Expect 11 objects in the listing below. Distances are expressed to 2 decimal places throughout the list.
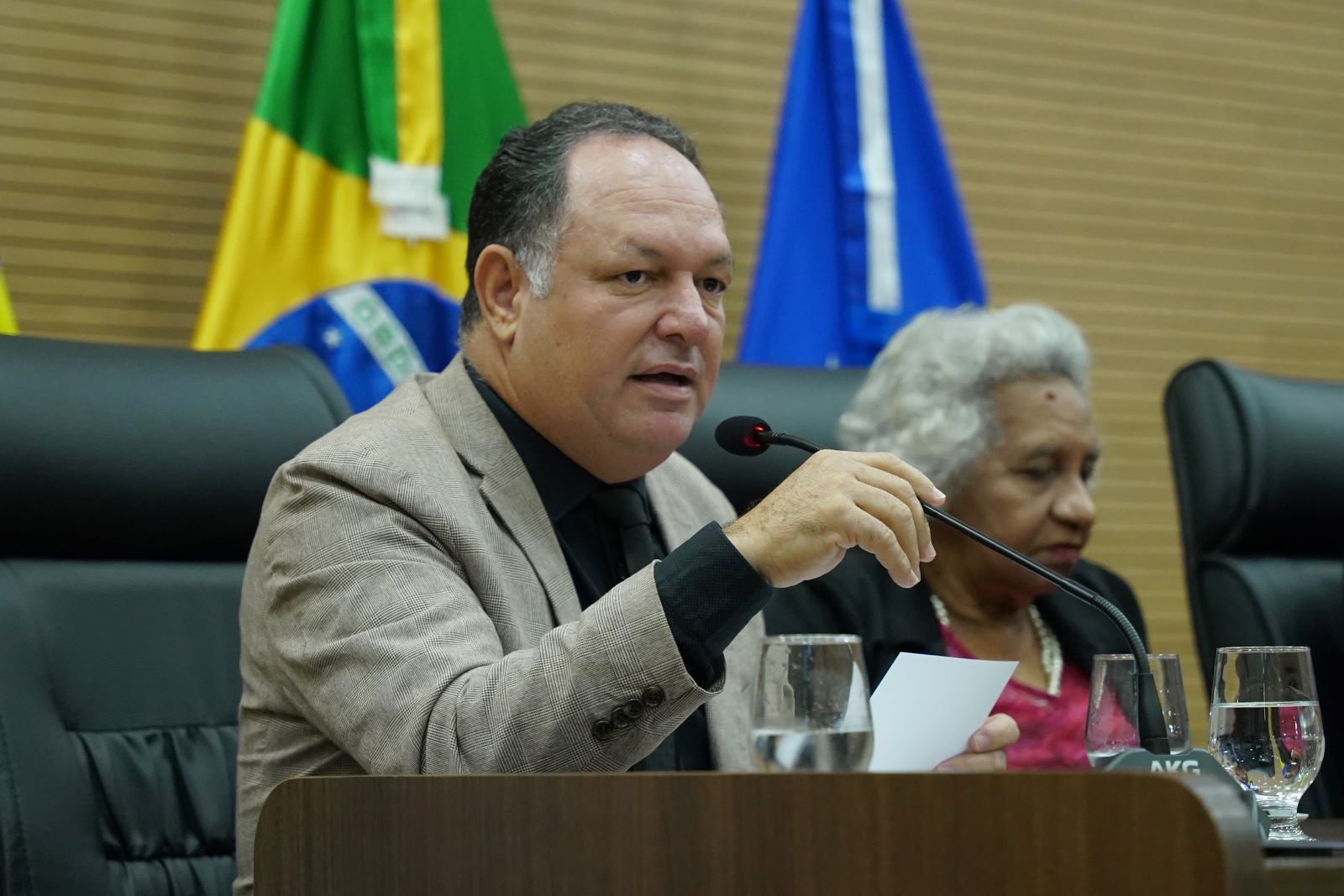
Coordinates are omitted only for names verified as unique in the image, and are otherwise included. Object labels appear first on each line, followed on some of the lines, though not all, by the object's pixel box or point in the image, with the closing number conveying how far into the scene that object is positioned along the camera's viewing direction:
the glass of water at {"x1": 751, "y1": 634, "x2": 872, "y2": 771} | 3.90
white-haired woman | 4.94
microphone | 4.05
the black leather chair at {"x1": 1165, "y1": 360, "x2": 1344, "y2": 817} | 4.89
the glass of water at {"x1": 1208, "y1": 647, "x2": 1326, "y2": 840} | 4.05
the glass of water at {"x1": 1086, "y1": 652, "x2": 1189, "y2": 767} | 4.07
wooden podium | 3.69
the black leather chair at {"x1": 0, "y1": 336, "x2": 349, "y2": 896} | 4.33
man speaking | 4.06
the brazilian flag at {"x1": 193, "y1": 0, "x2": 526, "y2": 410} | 5.18
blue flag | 5.63
